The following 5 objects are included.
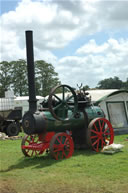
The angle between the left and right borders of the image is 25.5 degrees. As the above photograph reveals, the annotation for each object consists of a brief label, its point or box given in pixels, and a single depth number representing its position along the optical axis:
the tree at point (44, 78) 46.16
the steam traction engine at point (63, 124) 7.85
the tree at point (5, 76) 45.22
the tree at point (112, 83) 79.40
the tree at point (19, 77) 45.91
